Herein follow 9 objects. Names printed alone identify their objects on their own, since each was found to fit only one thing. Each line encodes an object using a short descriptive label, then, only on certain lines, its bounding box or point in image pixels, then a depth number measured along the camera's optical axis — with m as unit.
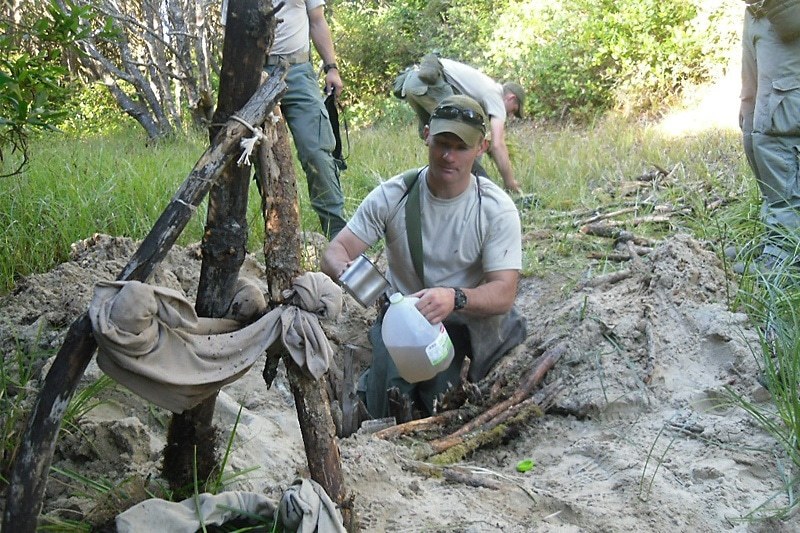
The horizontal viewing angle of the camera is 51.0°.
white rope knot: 2.22
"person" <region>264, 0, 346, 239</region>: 5.29
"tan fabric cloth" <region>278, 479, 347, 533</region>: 2.21
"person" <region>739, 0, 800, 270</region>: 4.39
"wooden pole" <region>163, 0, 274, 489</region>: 2.28
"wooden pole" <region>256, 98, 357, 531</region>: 2.35
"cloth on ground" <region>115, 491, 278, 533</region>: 2.17
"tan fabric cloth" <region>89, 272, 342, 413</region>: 1.96
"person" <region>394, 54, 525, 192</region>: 5.95
